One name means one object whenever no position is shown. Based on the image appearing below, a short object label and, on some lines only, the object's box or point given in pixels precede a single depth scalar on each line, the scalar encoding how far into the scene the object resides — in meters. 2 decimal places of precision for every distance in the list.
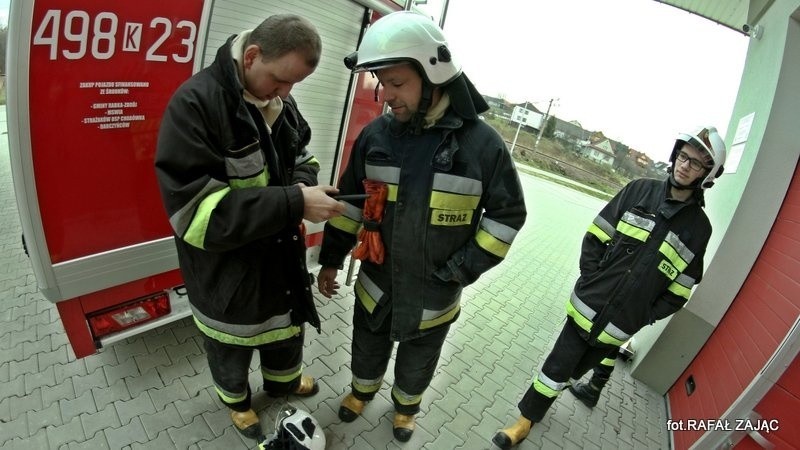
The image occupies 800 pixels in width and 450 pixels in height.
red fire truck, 1.52
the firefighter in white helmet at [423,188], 1.70
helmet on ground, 2.07
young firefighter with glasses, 2.43
